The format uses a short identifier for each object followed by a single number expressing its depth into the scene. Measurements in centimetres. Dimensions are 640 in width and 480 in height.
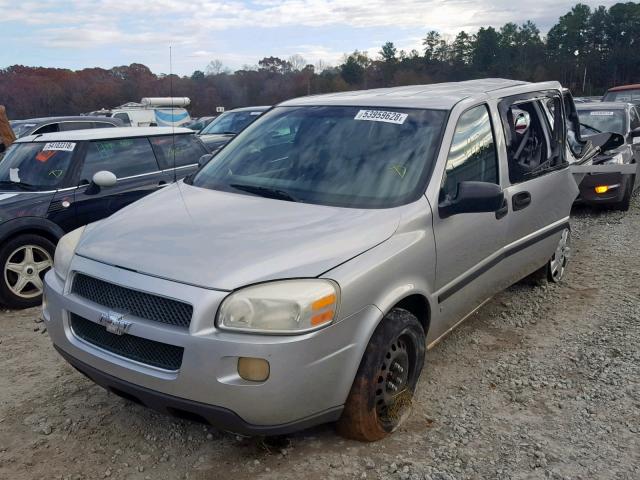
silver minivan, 246
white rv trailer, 2347
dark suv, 526
